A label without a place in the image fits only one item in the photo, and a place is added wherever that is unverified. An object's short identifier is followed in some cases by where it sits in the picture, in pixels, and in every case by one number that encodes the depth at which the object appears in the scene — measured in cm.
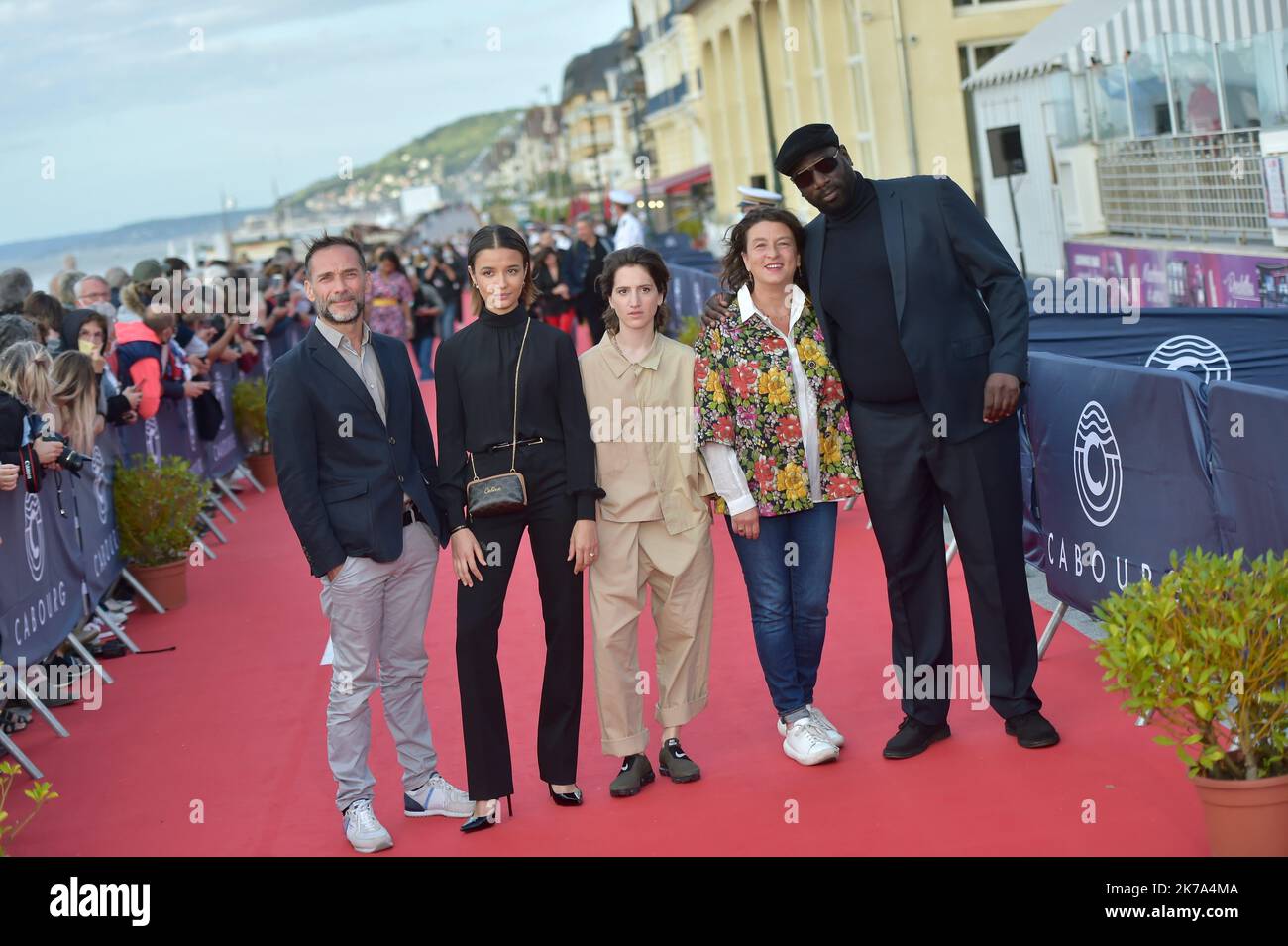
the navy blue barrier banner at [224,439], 1449
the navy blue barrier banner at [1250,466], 530
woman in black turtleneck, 568
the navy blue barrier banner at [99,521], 941
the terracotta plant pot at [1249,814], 451
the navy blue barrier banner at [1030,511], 752
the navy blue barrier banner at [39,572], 760
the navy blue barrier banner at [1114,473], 593
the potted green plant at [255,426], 1588
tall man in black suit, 586
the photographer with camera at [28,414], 790
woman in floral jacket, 604
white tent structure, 1620
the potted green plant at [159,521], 1052
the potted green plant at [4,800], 517
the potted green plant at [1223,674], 439
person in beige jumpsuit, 591
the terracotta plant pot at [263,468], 1645
